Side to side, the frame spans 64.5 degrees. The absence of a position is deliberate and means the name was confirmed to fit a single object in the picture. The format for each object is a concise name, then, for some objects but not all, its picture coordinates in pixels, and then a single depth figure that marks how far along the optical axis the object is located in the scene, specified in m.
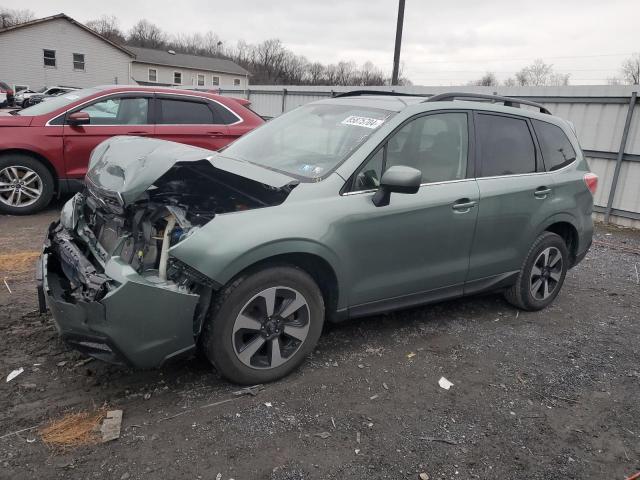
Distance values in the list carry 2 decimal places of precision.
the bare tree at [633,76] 57.59
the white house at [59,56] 37.06
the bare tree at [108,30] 74.06
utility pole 17.64
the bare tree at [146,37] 80.81
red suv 6.54
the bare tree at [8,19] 64.19
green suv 2.72
